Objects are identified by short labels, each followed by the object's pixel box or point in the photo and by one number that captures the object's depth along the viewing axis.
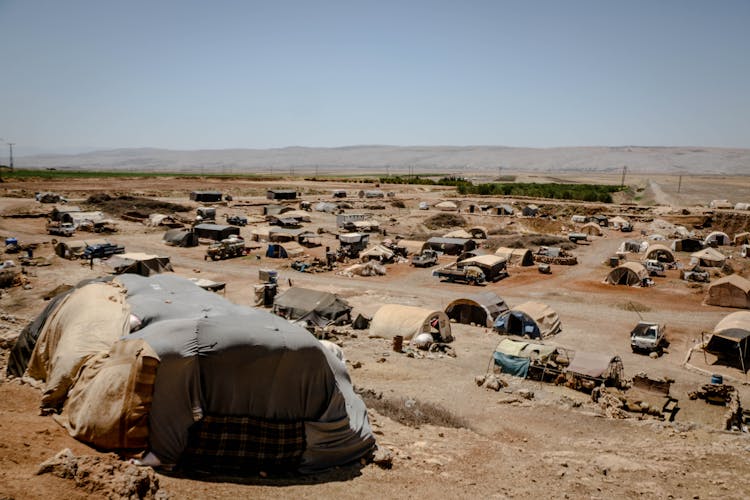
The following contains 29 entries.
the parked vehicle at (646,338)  27.47
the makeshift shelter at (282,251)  53.38
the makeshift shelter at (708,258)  52.88
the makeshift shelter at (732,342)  25.97
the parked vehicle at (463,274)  44.84
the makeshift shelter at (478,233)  69.56
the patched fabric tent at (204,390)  11.10
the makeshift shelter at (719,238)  65.50
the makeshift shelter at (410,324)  27.55
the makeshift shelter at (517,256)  53.28
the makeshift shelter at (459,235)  63.45
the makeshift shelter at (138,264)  39.03
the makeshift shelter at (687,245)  61.72
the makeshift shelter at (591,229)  73.81
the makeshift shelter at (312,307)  29.72
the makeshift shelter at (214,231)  61.03
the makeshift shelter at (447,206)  94.03
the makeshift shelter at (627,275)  44.97
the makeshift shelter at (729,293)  37.84
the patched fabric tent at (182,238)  58.31
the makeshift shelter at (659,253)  54.91
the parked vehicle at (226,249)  51.72
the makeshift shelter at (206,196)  95.50
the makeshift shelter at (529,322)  29.75
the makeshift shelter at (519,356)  23.03
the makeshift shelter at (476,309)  32.00
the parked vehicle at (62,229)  59.09
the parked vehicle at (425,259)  51.51
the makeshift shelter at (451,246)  58.12
